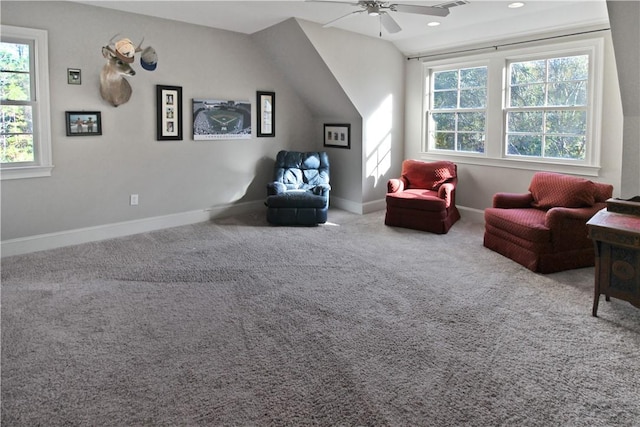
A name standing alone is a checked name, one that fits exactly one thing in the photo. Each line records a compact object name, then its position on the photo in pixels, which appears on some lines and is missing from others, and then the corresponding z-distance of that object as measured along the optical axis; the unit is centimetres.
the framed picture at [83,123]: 480
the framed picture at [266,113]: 643
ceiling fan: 386
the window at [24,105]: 443
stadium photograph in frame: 583
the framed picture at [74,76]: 474
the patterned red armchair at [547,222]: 411
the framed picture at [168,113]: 547
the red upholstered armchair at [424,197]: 546
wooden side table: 295
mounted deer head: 469
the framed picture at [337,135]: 662
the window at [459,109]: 609
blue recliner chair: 585
